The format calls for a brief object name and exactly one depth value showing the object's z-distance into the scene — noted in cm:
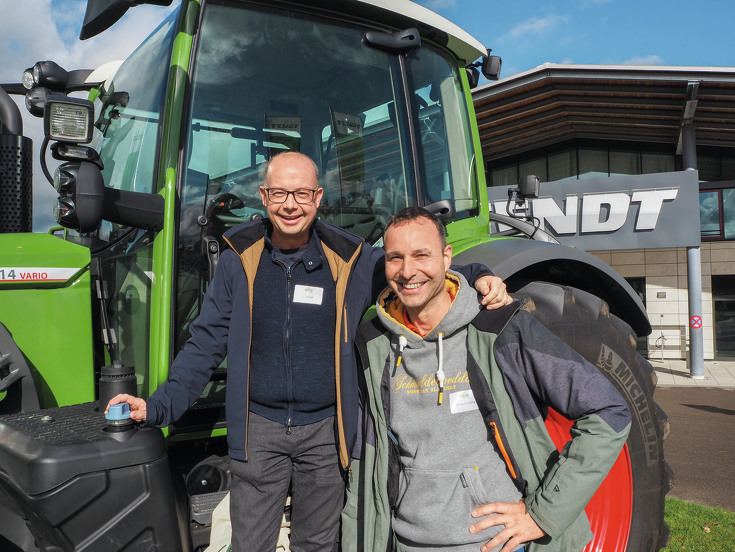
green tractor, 193
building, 1286
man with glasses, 200
